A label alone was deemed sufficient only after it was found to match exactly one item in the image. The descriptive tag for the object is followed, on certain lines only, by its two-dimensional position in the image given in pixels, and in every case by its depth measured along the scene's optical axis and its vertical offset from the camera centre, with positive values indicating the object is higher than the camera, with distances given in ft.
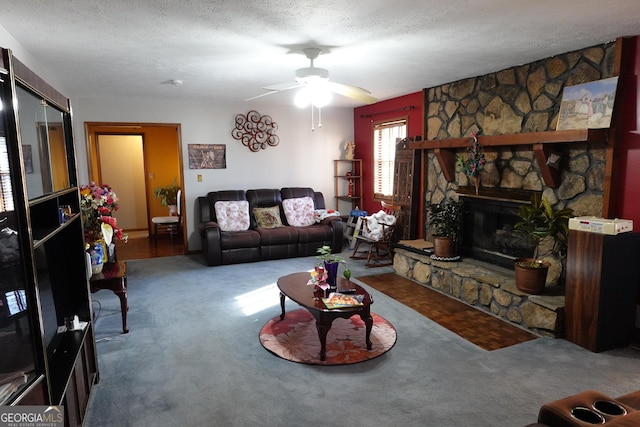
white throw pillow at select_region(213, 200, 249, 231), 20.07 -2.42
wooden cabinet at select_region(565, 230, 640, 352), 9.81 -3.11
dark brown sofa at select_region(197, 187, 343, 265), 18.79 -3.34
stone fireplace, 11.28 -0.28
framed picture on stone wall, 10.63 +1.52
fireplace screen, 13.85 -2.58
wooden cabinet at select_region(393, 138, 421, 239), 18.45 -0.97
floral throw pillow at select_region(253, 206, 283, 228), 20.74 -2.63
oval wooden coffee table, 9.62 -3.41
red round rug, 9.87 -4.60
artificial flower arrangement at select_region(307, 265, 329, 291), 10.80 -3.01
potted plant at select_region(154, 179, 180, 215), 25.52 -1.78
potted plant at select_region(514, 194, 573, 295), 11.35 -1.96
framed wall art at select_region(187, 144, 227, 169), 20.95 +0.57
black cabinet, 4.43 -1.24
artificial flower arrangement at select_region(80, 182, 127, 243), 10.76 -1.25
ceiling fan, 10.55 +2.21
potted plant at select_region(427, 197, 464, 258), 15.11 -2.44
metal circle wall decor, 21.66 +1.90
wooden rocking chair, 18.61 -3.55
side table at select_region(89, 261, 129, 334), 10.73 -3.01
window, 20.38 +0.56
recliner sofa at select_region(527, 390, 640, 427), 4.76 -3.03
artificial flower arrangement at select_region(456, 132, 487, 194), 14.46 +0.05
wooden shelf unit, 24.02 -0.98
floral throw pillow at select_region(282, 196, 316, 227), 21.54 -2.47
